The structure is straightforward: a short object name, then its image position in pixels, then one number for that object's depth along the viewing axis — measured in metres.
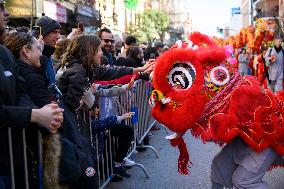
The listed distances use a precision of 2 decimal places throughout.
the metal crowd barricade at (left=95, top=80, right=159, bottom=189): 5.01
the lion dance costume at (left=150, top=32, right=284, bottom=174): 3.27
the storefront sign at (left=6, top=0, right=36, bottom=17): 14.94
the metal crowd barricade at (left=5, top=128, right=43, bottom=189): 2.70
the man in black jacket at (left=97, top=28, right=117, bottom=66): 6.81
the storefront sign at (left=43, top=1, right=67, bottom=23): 17.02
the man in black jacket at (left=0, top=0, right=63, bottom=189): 2.49
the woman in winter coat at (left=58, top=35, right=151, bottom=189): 3.78
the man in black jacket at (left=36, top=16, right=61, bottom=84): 4.92
